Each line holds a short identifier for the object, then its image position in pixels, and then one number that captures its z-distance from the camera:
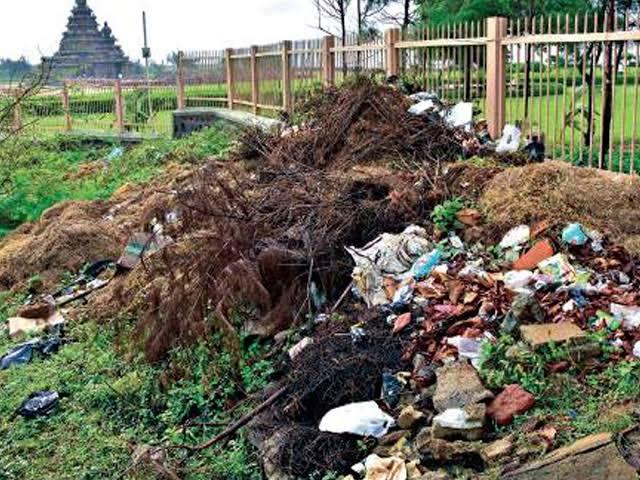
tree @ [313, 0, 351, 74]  22.44
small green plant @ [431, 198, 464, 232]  6.35
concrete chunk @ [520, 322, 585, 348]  4.38
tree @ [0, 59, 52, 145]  12.11
